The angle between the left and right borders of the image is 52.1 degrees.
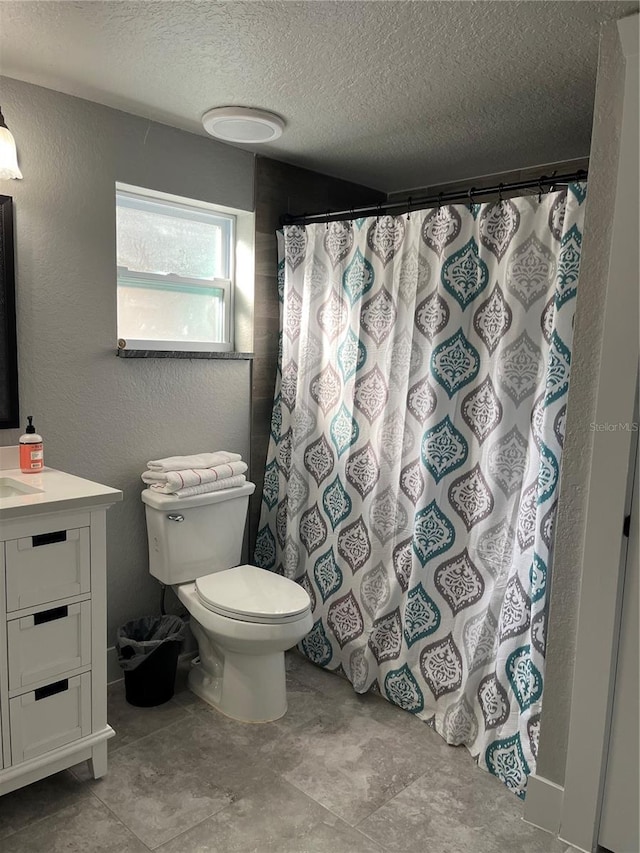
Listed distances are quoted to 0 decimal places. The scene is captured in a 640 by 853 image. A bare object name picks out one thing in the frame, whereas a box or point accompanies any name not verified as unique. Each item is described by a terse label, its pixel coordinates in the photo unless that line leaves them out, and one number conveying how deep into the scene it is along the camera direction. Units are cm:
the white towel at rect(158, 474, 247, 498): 258
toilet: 236
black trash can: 247
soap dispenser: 220
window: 269
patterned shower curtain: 210
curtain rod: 208
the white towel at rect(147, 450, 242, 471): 262
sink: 207
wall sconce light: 200
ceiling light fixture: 234
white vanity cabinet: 184
